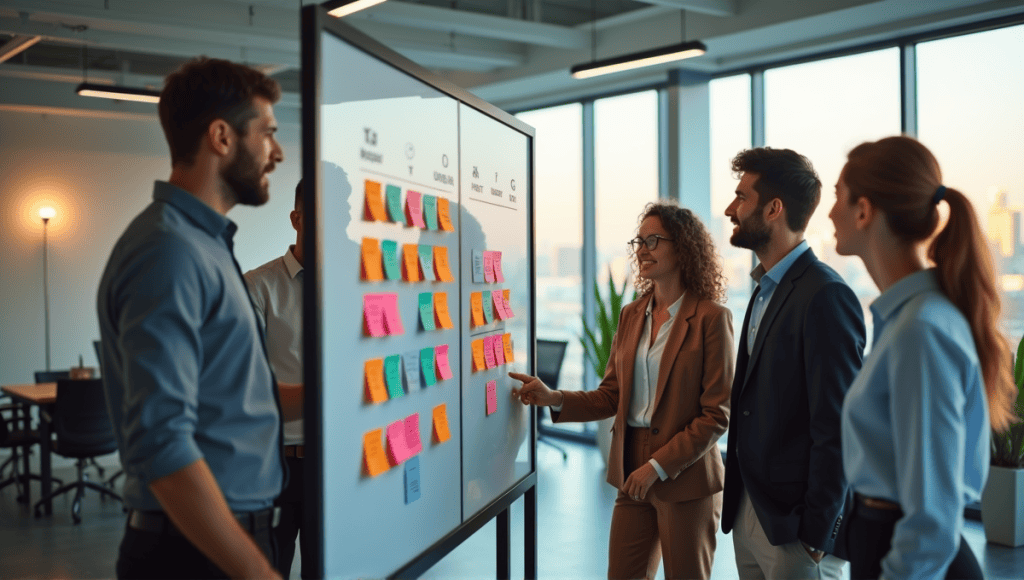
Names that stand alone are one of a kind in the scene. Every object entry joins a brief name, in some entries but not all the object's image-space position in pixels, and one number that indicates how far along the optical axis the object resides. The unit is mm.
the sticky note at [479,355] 2168
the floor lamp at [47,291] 7407
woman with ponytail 1336
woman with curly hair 2334
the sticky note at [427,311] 1857
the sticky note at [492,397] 2277
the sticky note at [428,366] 1863
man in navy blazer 1924
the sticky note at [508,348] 2429
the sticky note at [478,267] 2182
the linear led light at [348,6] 3875
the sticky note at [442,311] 1935
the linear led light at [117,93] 6121
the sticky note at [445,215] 1941
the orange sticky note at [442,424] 1930
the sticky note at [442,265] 1928
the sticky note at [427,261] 1850
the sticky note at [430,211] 1861
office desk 5215
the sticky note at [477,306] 2168
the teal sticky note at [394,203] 1688
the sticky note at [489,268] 2260
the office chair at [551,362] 6555
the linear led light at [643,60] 5152
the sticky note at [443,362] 1940
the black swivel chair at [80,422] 5047
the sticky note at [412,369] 1784
